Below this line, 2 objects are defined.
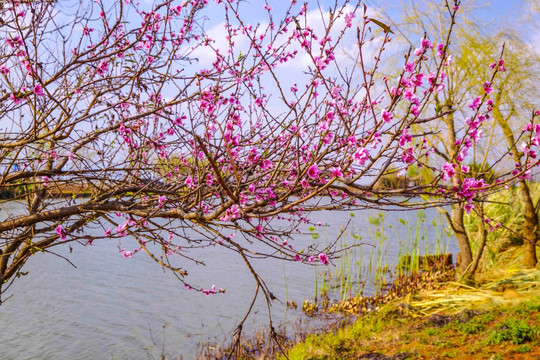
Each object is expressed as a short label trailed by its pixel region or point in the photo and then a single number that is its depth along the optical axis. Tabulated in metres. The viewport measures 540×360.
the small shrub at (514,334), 5.58
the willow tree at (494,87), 8.90
